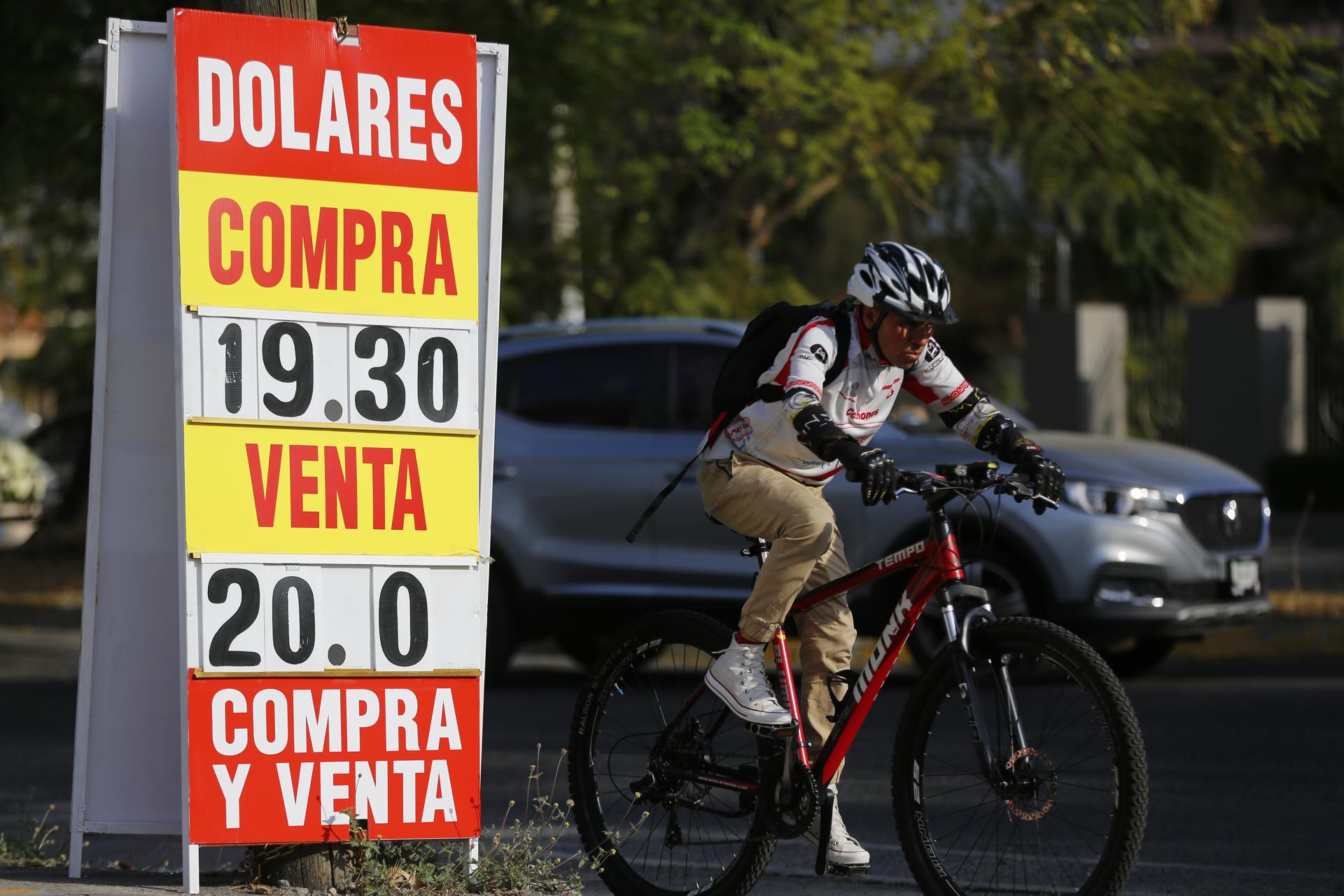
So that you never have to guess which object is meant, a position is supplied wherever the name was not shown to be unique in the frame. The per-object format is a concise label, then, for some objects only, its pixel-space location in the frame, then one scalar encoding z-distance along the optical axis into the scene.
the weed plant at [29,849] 11.41
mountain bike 8.96
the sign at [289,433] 10.05
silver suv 19.37
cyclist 9.55
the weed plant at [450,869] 10.15
